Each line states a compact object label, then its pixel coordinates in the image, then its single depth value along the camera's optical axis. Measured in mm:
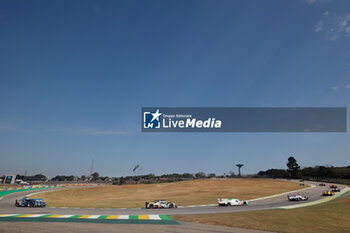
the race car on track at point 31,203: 29766
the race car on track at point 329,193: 44988
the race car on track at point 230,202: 31408
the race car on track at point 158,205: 30062
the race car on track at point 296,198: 37656
